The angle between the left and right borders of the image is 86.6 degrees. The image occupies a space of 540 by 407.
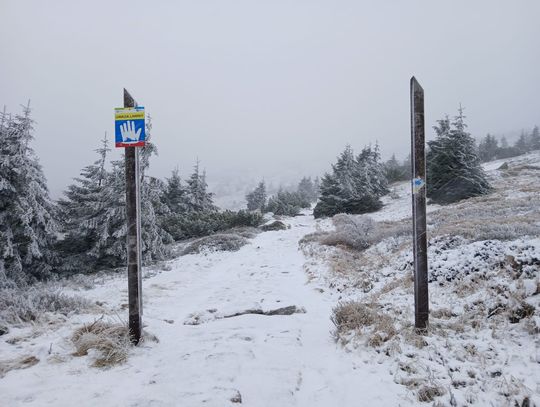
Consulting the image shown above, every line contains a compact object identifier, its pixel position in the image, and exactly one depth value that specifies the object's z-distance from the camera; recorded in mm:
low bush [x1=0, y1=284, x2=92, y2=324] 5105
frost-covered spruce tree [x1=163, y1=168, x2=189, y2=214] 32688
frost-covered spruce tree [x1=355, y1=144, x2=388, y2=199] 33594
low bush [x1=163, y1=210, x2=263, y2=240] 21297
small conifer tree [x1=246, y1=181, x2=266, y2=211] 59438
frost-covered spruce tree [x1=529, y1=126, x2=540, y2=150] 67988
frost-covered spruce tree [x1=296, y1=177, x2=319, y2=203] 87112
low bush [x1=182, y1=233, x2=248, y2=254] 15797
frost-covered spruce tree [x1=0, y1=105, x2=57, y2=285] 10820
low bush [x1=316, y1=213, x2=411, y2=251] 12391
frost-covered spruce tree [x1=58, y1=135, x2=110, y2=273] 13133
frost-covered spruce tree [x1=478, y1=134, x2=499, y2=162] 65000
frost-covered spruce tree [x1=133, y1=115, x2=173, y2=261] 13633
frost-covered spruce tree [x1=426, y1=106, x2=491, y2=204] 22781
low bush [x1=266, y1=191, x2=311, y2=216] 40556
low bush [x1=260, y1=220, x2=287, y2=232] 25359
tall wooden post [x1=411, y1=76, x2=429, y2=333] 4555
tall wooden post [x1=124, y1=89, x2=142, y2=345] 4602
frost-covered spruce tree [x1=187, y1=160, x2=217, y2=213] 35281
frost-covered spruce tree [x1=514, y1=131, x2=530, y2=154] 61919
